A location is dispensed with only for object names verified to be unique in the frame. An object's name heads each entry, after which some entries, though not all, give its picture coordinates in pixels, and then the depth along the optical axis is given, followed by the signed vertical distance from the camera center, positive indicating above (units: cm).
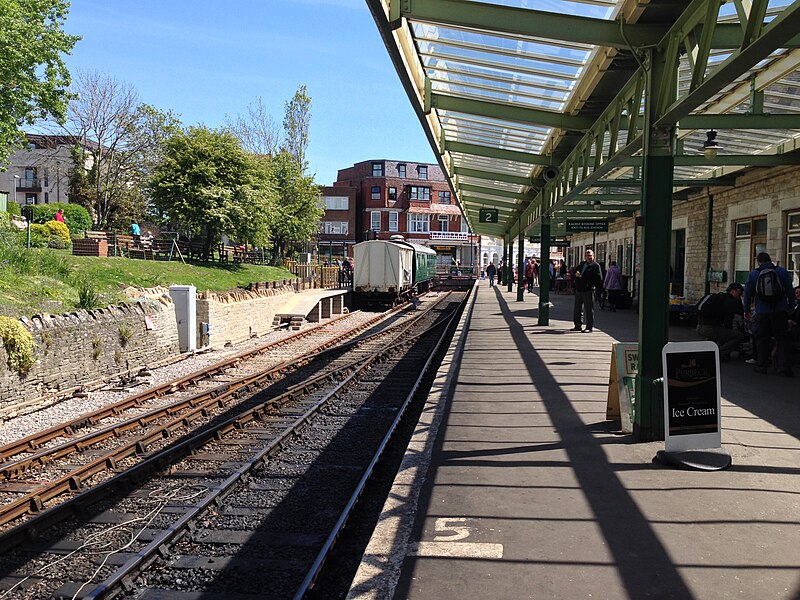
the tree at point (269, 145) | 4910 +859
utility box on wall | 1728 -123
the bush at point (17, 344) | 1080 -130
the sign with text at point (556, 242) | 2950 +125
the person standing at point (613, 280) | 2111 -35
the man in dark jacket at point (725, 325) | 1086 -88
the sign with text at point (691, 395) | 557 -103
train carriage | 3141 -25
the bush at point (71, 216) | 3062 +220
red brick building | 7250 +605
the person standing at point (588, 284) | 1460 -33
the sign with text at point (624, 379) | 657 -107
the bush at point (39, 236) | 2088 +87
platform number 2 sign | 2427 +189
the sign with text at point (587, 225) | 2138 +135
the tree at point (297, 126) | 4753 +967
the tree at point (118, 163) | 3625 +556
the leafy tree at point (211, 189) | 2761 +310
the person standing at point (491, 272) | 4728 -32
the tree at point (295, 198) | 4159 +421
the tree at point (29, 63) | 2319 +715
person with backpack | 936 -45
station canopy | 579 +235
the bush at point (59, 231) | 2303 +108
